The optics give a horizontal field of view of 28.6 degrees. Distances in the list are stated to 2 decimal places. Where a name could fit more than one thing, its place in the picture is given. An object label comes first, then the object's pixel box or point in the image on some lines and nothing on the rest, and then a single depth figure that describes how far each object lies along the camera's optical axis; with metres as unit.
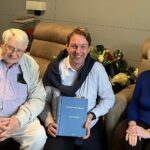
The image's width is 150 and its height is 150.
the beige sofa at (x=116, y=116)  2.06
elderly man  1.83
